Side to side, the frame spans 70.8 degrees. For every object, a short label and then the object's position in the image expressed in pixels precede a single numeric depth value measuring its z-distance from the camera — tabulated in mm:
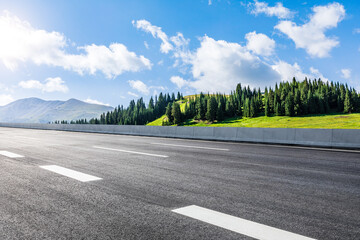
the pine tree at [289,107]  137550
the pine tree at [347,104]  135500
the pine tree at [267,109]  147250
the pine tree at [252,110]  149375
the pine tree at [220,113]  148750
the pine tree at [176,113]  157250
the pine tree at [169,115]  160250
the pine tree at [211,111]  147125
